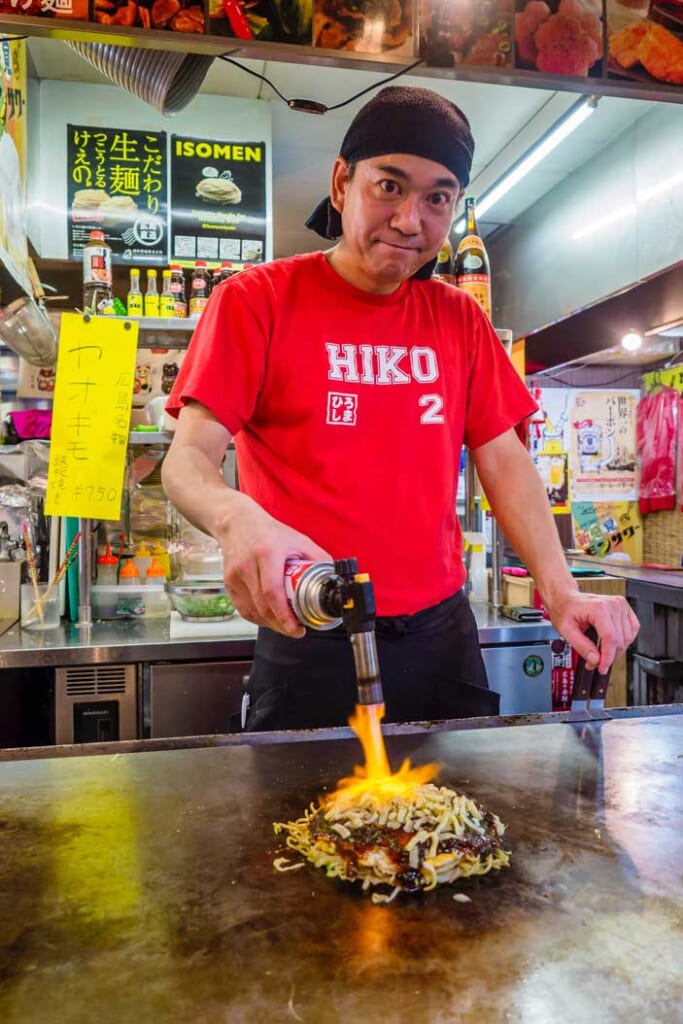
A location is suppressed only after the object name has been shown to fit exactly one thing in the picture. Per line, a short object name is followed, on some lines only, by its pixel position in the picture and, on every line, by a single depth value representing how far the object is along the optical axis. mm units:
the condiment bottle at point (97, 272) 3242
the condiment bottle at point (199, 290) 3562
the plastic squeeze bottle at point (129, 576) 3182
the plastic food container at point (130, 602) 3084
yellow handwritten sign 2771
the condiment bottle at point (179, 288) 3590
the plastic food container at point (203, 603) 2770
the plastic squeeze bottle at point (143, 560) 3249
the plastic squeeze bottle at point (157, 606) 3125
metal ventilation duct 2197
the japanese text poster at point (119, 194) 3936
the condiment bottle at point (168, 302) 3613
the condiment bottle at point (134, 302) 3611
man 1576
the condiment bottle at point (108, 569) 3195
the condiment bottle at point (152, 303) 3631
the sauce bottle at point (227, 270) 3680
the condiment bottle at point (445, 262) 3186
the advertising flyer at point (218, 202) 4043
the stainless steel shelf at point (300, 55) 1687
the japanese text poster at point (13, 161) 2613
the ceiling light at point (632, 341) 5086
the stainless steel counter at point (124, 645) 2453
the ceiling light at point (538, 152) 4074
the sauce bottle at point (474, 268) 2992
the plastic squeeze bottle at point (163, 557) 3330
